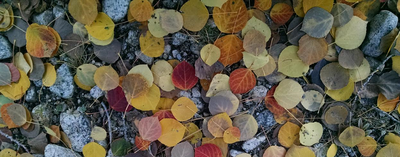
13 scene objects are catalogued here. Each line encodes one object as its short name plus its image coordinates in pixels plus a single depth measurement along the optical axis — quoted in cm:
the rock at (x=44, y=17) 89
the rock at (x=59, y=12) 88
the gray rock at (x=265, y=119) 94
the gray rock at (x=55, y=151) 95
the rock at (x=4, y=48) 90
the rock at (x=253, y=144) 95
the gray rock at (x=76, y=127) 94
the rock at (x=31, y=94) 94
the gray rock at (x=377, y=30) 86
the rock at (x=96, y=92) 93
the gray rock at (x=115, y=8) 86
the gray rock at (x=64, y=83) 91
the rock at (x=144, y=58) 90
